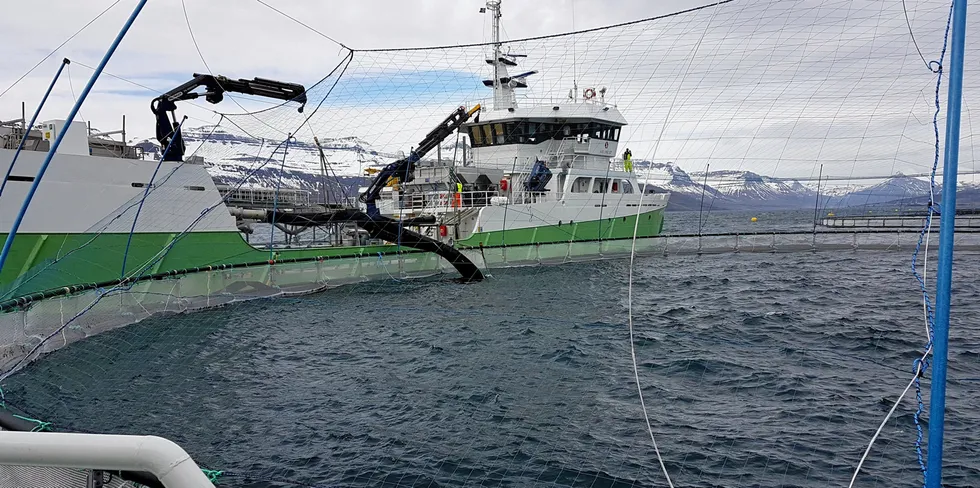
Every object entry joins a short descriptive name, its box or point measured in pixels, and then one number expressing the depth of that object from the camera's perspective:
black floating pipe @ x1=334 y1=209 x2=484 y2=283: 17.31
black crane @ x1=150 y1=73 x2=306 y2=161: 15.62
